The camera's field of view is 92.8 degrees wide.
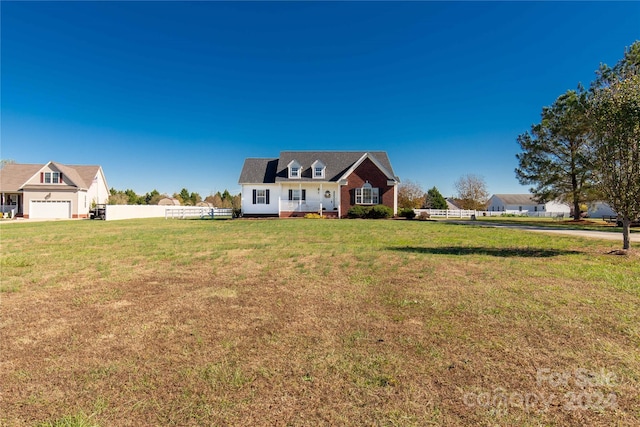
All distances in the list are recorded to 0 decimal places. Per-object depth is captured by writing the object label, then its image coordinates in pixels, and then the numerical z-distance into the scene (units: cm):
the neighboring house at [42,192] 3366
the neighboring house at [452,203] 8919
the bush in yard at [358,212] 2933
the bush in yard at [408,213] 2923
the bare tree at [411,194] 4081
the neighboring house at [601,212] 4997
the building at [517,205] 7975
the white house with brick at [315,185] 3028
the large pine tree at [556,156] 2684
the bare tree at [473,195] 5344
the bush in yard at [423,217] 2890
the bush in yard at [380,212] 2892
